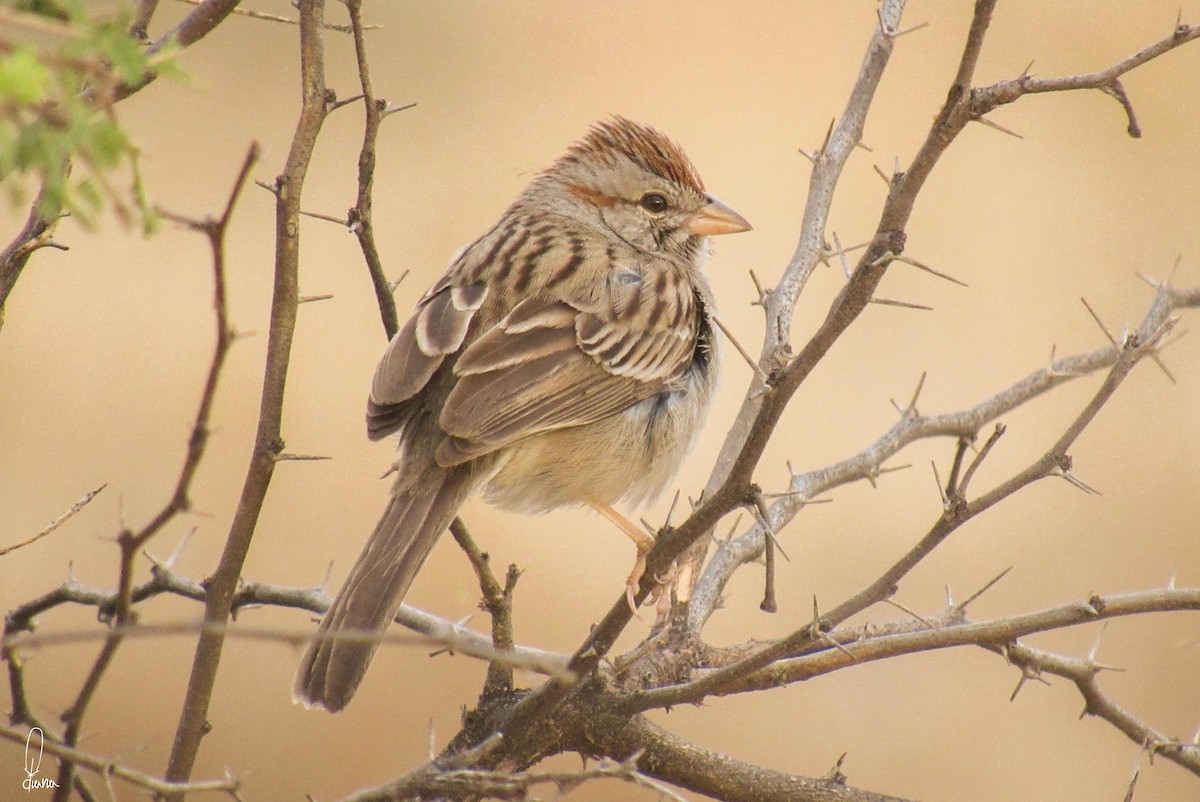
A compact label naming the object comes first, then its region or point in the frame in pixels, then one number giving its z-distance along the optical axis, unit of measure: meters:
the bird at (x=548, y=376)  7.32
